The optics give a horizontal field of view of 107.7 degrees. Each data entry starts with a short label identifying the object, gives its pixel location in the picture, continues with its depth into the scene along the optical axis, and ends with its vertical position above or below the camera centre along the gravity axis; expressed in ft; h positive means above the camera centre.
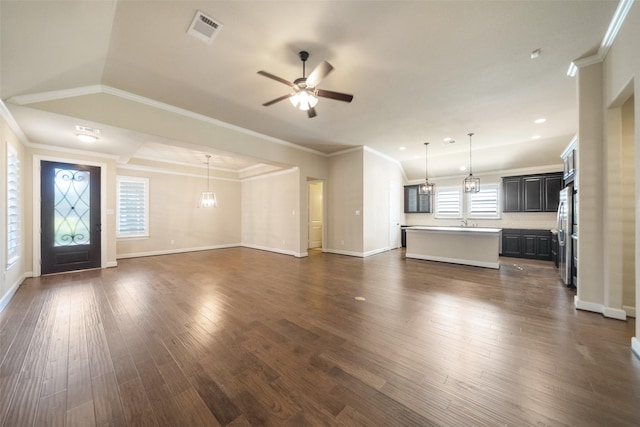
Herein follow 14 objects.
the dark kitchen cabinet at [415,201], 28.73 +1.49
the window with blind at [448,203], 26.86 +1.14
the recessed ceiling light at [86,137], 13.33 +4.51
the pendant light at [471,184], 19.40 +2.37
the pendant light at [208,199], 24.26 +1.53
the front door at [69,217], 15.69 -0.19
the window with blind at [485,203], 24.71 +1.06
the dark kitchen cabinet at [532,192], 21.47 +1.95
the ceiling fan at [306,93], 8.48 +4.78
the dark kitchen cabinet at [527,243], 20.80 -2.89
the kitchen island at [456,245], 17.53 -2.65
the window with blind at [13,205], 11.38 +0.46
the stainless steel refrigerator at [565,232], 12.86 -1.19
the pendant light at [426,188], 21.46 +2.31
